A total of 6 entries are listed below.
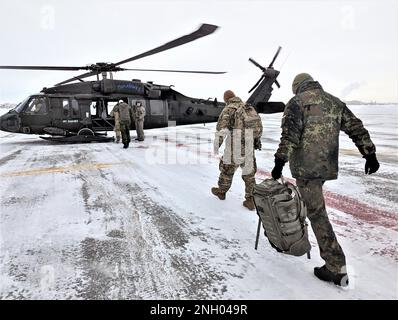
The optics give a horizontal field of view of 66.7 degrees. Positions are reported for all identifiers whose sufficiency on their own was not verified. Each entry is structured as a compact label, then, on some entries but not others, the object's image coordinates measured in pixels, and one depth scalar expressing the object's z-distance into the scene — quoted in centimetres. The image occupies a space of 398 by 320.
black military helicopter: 1186
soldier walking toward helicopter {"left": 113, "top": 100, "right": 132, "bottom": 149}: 1012
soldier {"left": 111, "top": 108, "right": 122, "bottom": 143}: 1164
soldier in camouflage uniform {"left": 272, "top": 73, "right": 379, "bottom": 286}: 252
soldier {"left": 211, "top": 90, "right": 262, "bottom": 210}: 443
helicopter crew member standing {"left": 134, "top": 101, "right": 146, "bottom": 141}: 1261
